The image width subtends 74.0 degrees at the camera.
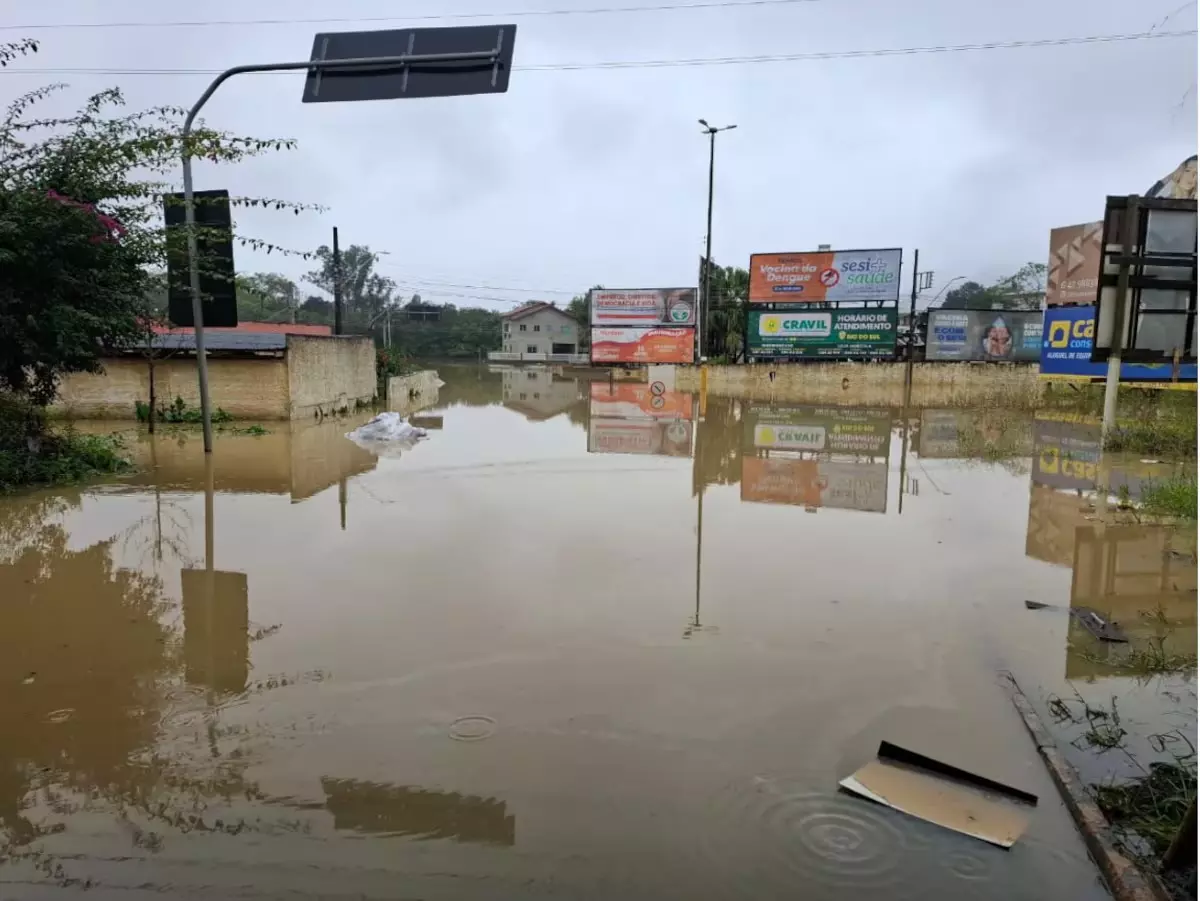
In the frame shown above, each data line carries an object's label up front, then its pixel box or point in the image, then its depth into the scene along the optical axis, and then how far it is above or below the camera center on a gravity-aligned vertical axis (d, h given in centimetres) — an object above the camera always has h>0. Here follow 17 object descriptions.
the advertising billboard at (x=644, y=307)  3388 +199
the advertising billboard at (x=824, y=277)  2978 +305
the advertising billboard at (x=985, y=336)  3108 +94
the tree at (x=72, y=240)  946 +127
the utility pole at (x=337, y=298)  2756 +181
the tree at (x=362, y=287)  8550 +662
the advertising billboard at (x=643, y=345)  3403 +35
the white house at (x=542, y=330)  7812 +211
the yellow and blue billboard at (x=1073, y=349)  2119 +35
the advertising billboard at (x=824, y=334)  2973 +88
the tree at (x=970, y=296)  7006 +643
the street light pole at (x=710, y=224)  2984 +500
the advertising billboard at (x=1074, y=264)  2456 +303
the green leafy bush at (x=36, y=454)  1045 -155
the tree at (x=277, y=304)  6956 +399
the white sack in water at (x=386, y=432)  1614 -172
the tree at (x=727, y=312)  4506 +244
